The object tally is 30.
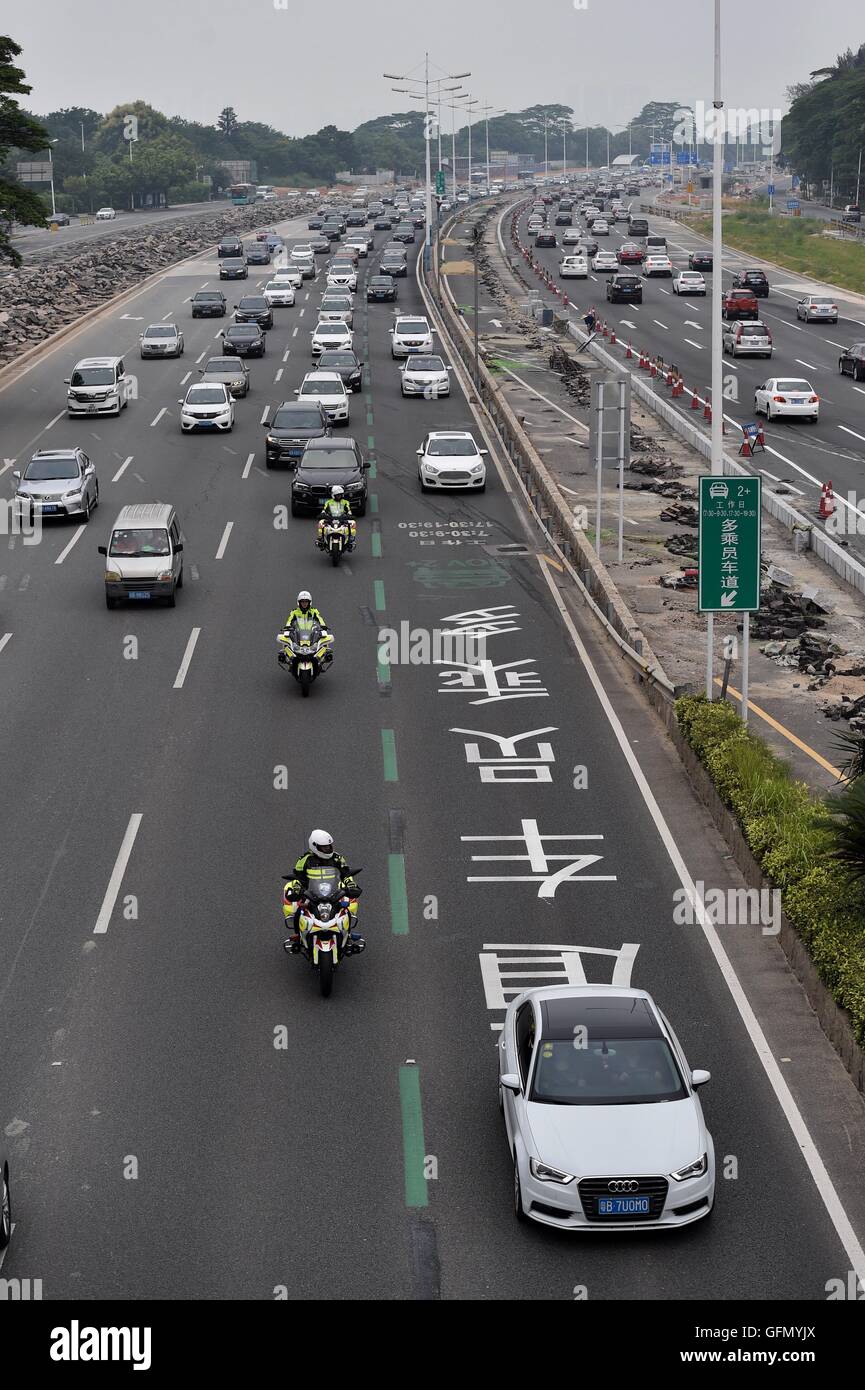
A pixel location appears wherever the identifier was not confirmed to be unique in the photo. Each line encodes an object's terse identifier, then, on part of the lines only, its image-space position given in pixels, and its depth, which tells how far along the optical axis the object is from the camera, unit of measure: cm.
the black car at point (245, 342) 6544
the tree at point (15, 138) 5519
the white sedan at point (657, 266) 10131
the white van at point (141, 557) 3162
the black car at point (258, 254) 10712
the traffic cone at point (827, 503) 4034
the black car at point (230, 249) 10475
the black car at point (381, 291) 8500
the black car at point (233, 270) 9619
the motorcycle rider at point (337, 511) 3544
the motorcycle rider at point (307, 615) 2647
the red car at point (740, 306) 7900
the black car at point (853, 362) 6266
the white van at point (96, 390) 5312
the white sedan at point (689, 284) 9062
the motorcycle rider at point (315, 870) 1667
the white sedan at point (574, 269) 9975
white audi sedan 1230
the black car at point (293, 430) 4491
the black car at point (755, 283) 9019
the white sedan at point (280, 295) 8162
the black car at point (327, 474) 3931
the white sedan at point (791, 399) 5300
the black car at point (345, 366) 5794
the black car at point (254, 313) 7344
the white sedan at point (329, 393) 5138
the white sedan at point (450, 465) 4253
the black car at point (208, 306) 7894
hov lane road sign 2300
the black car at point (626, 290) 8612
